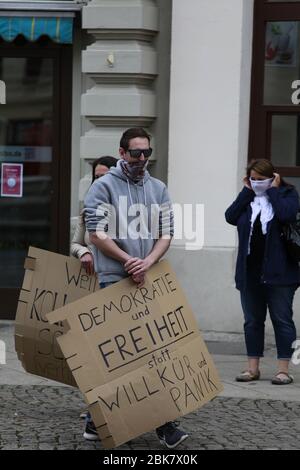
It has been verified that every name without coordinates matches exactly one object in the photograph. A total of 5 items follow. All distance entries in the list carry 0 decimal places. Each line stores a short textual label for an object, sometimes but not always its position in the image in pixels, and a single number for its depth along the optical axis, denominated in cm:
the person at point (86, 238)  1373
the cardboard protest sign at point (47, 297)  1384
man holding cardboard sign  1230
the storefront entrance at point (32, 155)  2131
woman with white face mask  1600
